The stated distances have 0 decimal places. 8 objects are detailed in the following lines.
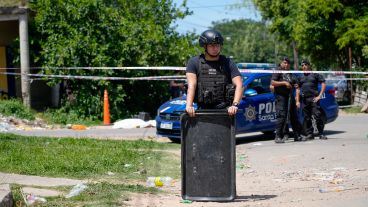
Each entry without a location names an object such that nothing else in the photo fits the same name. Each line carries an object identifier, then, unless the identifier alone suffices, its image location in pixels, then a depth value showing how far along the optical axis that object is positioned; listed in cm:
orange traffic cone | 2214
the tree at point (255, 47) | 8681
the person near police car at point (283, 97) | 1493
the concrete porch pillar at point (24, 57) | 2269
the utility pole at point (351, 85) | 3031
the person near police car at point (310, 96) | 1529
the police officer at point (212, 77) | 822
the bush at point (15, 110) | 2106
